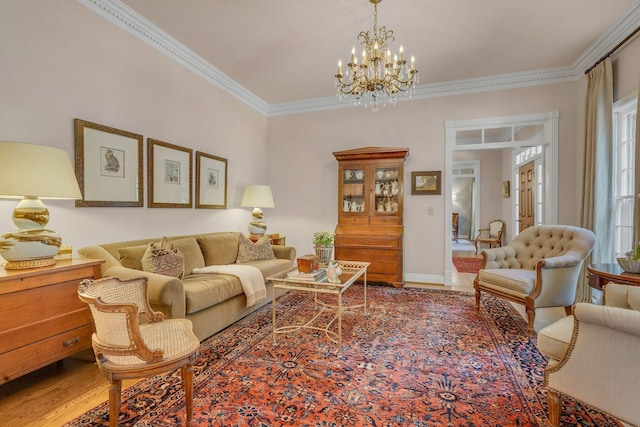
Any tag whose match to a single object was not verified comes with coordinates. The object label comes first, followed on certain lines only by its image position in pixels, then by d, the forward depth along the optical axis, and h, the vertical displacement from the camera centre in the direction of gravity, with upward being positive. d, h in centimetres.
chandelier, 251 +118
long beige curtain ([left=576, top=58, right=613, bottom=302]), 326 +49
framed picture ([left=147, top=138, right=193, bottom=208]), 313 +39
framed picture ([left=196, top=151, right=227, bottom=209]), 377 +37
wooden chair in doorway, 684 -55
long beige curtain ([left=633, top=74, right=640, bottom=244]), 266 +11
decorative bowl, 210 -38
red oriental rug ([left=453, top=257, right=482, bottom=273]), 550 -108
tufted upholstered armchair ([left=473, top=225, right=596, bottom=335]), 268 -57
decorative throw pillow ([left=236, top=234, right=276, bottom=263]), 365 -50
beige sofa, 218 -63
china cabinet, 423 +0
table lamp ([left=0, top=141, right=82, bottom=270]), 170 +10
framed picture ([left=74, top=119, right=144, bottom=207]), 249 +39
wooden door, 548 +29
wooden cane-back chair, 137 -69
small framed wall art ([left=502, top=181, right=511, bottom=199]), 708 +51
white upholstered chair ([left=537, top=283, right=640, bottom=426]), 126 -68
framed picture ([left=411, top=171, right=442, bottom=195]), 448 +41
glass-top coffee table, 239 -62
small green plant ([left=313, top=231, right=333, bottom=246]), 297 -30
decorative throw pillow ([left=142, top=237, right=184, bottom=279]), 250 -43
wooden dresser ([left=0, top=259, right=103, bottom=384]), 165 -64
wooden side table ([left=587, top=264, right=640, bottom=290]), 199 -45
